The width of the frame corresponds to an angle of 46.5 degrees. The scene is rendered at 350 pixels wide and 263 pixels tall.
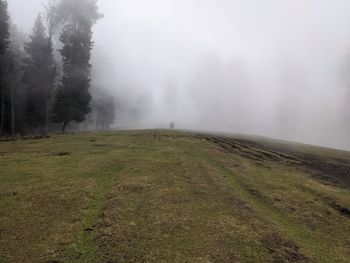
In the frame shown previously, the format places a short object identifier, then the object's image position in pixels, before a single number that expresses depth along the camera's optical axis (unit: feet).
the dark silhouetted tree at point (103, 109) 422.00
